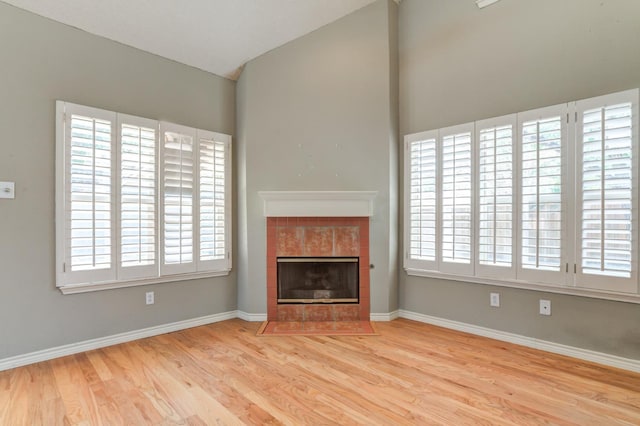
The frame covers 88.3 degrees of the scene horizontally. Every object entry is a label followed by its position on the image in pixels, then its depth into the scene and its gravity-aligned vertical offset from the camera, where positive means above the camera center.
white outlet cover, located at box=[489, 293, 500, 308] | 3.10 -0.83
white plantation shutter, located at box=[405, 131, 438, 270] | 3.47 +0.13
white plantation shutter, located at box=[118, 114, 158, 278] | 3.01 +0.13
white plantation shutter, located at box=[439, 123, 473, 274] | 3.23 +0.12
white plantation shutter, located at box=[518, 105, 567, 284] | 2.71 +0.15
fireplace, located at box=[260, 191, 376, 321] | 3.62 -0.56
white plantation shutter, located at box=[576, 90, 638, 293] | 2.40 +0.15
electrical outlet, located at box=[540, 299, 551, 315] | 2.82 -0.82
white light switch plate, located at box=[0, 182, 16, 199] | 2.47 +0.15
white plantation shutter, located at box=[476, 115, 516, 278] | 2.97 +0.13
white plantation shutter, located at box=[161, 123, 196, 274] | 3.28 +0.14
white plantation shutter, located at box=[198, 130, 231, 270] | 3.55 +0.12
